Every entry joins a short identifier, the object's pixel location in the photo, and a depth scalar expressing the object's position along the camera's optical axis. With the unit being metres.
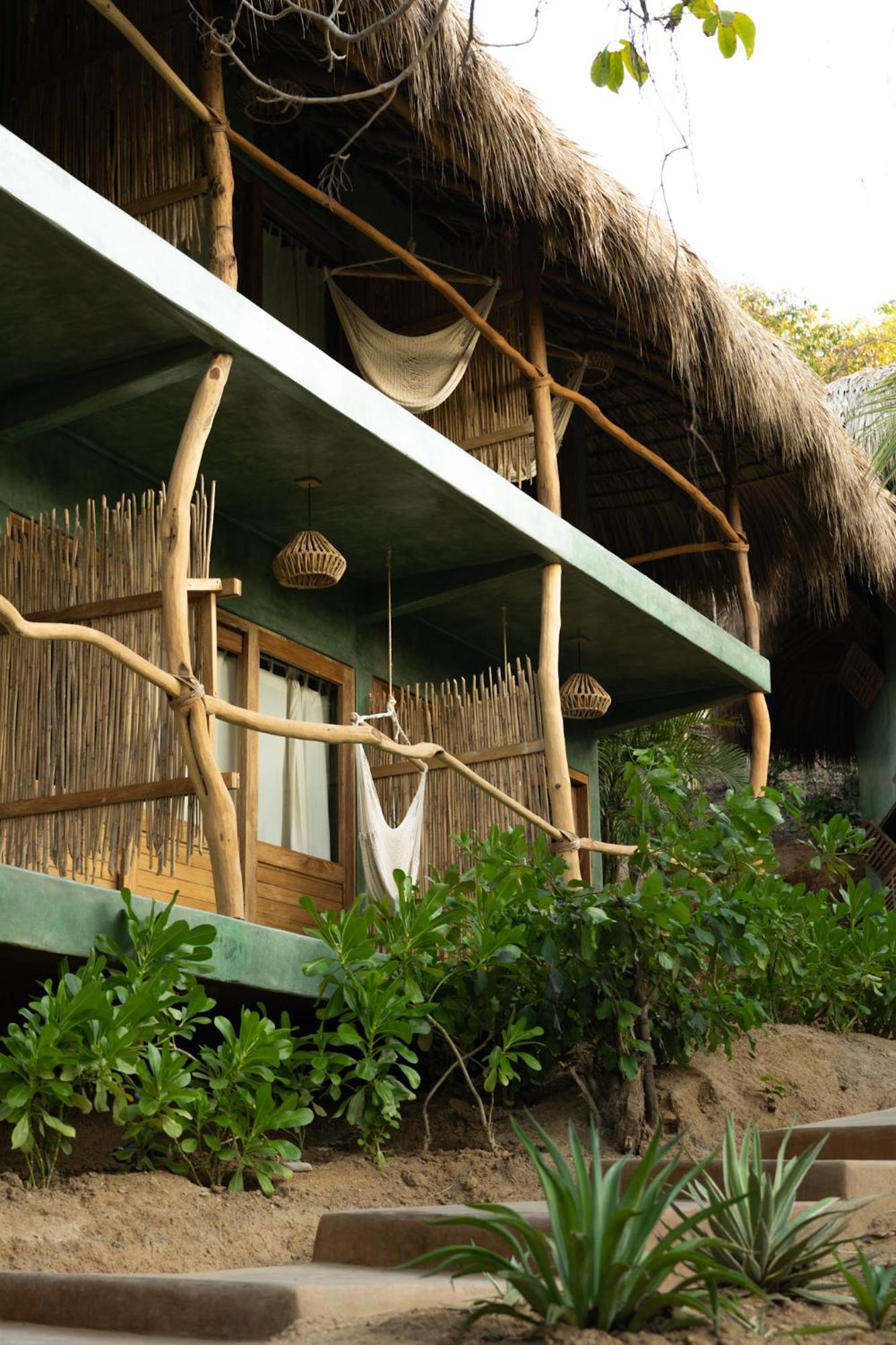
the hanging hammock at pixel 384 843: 6.62
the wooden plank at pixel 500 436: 7.86
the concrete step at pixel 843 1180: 3.50
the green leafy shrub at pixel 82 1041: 4.22
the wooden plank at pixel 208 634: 5.59
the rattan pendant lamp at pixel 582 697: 8.70
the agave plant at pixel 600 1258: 2.44
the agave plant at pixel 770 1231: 2.78
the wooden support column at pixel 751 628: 9.21
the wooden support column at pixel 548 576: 7.16
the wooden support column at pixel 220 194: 5.86
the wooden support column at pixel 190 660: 5.17
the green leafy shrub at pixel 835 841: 7.49
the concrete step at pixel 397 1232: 3.30
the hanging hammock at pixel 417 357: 7.50
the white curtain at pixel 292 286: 8.13
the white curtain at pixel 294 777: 7.57
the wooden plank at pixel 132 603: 5.52
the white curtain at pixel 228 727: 7.19
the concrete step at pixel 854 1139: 4.31
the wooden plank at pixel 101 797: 5.27
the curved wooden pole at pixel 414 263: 5.60
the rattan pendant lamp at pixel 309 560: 6.83
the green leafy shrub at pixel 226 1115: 4.45
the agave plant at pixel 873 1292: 2.52
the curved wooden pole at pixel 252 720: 4.64
